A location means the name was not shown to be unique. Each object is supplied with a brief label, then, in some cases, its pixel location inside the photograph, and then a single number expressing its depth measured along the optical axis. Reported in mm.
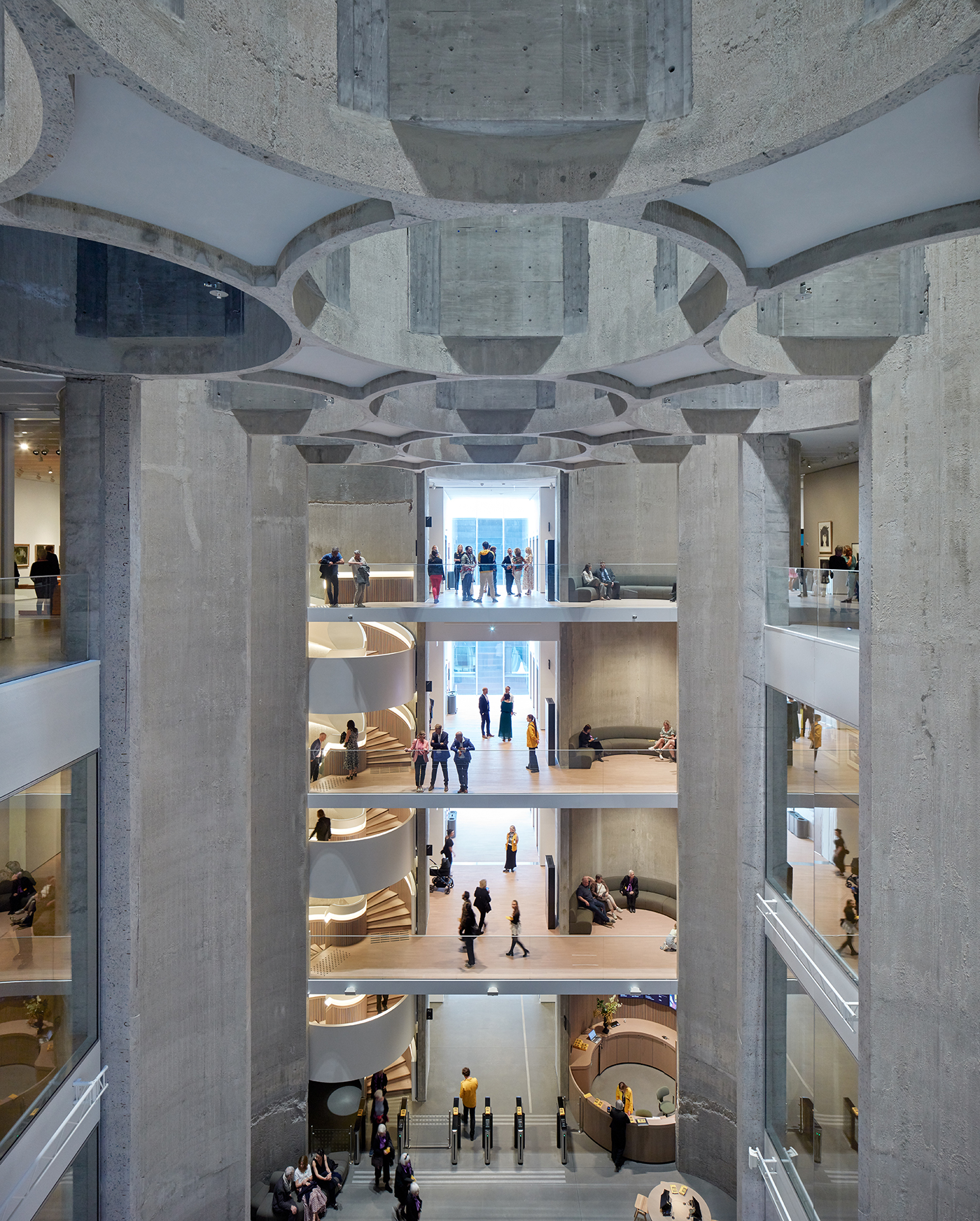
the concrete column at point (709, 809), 16062
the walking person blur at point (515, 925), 17312
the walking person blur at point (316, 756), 18172
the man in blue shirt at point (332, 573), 19672
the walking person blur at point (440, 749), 17953
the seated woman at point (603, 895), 19922
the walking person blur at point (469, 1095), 17625
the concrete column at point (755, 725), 13602
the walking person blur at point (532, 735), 20703
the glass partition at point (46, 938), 7984
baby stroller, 20156
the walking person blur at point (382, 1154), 16094
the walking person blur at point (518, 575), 22203
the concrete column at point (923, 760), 8141
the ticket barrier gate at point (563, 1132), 17109
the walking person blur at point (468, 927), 17328
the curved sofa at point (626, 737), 23266
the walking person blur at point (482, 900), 17734
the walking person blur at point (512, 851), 21516
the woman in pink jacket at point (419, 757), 18000
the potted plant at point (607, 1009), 20062
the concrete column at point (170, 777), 10172
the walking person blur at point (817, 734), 11500
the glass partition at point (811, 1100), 10109
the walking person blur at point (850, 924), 9844
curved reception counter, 17141
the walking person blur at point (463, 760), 17891
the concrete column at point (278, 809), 16328
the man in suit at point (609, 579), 22016
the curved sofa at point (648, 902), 21750
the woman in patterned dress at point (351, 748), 18688
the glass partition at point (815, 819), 10133
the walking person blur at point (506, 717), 23312
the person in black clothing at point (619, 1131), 16656
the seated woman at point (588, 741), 20625
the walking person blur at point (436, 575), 21906
